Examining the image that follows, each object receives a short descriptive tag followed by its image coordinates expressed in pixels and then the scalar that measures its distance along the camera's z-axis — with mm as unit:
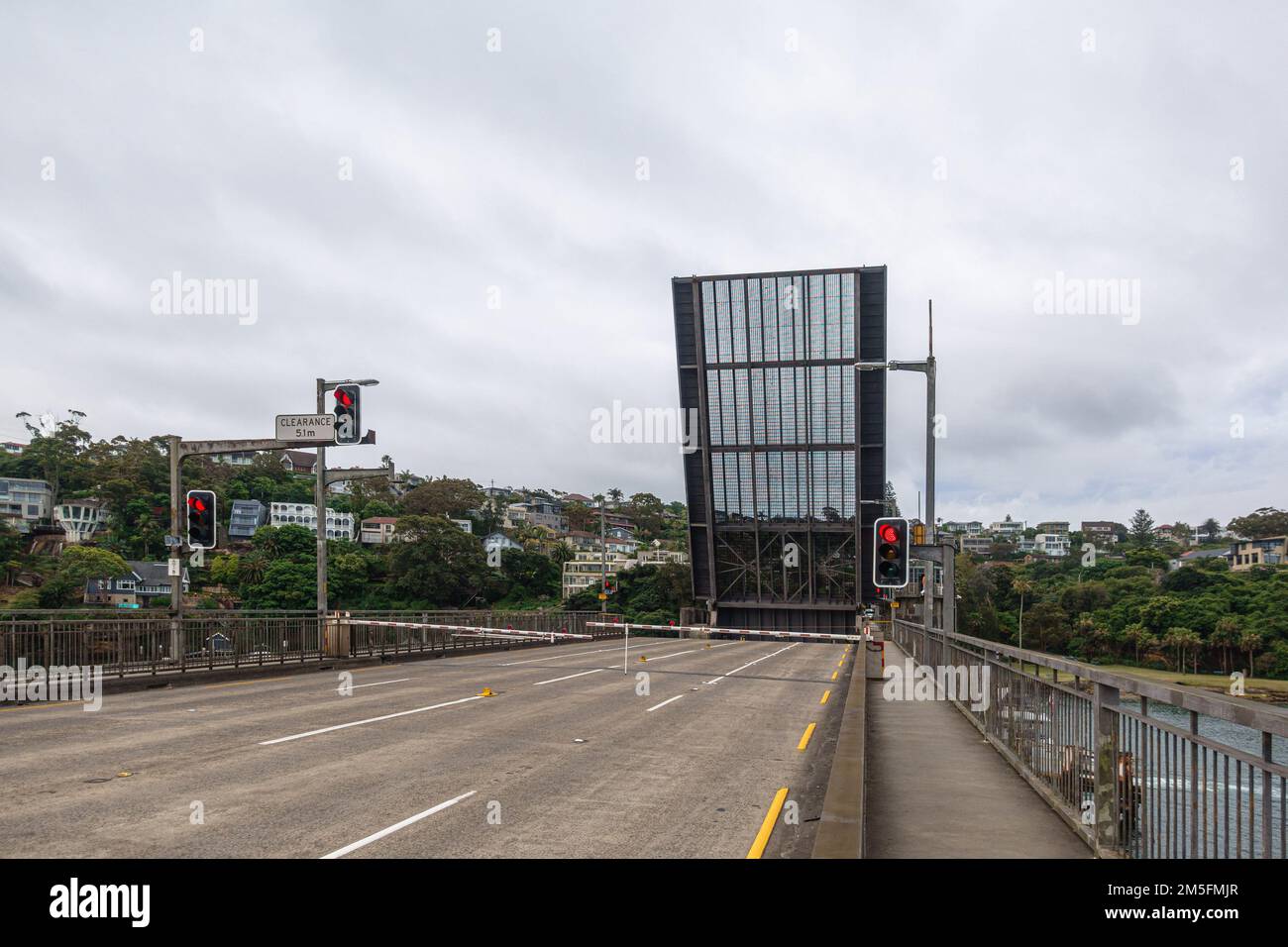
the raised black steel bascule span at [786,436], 43469
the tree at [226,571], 96312
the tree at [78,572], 74875
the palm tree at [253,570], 96062
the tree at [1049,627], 59375
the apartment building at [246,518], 122500
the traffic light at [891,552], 15633
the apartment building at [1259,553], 80125
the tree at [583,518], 189875
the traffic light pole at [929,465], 19344
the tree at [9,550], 81062
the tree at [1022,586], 76188
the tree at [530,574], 109375
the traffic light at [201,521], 18000
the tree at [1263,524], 106338
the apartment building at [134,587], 82688
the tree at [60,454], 110250
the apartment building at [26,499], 105931
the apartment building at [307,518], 129375
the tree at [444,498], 125938
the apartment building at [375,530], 129000
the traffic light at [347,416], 16578
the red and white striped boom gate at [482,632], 29250
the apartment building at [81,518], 104875
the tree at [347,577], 93162
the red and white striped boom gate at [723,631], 50328
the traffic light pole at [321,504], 23438
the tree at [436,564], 95750
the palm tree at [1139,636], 50031
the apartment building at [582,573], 123625
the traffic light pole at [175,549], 18961
